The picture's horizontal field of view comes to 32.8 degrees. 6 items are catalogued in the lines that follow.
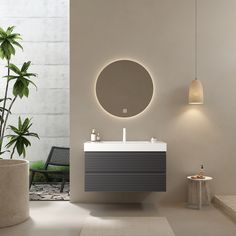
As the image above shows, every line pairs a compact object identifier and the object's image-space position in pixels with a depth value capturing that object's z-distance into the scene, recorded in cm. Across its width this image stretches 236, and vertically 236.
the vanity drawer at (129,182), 472
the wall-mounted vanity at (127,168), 473
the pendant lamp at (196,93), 505
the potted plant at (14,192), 412
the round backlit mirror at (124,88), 530
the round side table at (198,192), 498
